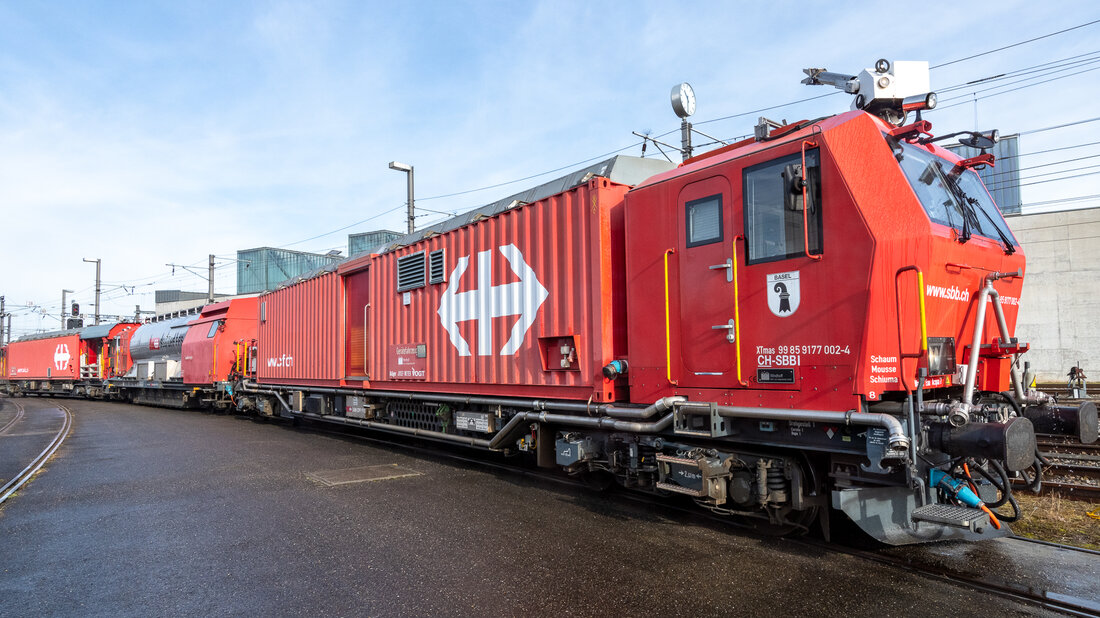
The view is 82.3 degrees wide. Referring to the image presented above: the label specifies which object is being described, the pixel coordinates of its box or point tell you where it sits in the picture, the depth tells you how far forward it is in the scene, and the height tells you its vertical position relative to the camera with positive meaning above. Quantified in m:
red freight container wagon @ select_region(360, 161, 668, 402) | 6.48 +0.58
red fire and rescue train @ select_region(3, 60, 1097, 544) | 4.39 +0.15
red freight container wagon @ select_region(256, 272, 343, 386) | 11.81 +0.43
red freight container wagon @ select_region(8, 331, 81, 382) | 30.67 +0.06
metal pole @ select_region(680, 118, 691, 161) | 14.18 +4.84
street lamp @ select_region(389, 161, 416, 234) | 17.92 +5.30
